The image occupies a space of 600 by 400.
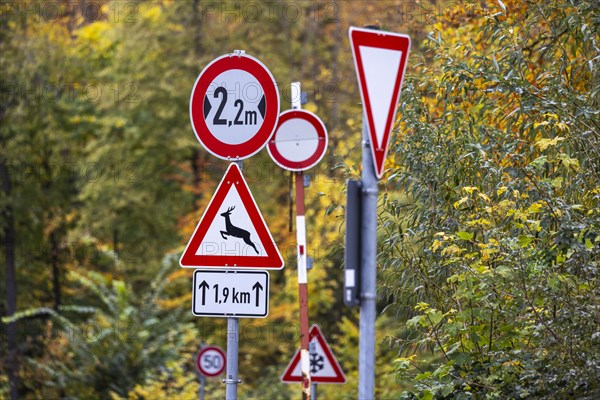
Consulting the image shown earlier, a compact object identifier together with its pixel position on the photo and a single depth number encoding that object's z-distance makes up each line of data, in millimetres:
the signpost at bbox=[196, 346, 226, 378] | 38125
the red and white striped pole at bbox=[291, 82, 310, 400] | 17828
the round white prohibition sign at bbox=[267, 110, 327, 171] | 19750
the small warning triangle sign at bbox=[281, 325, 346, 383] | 28578
